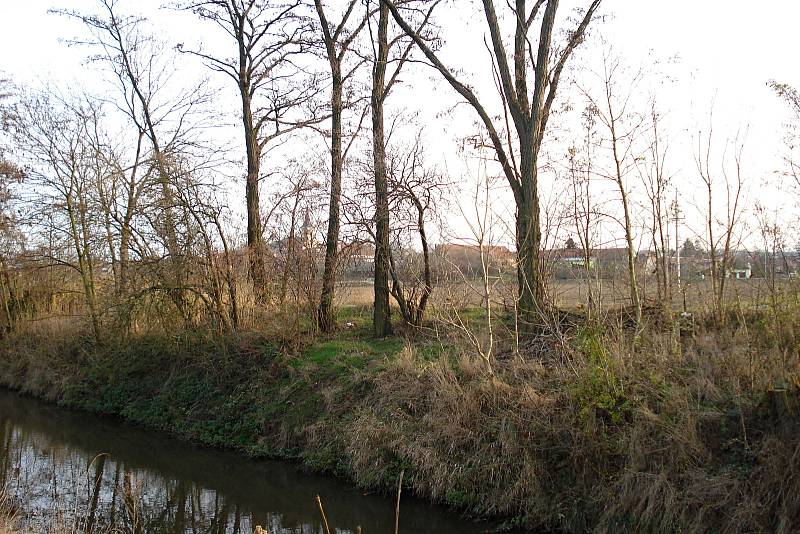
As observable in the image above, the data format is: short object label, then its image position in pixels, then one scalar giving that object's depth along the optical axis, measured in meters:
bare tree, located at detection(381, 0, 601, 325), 12.71
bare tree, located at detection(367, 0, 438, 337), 15.80
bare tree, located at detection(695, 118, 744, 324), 11.12
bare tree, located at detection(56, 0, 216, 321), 17.17
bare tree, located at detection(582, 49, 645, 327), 11.36
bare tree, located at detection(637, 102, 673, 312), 11.95
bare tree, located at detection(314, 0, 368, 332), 16.50
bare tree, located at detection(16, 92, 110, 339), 20.98
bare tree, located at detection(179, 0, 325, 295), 18.98
